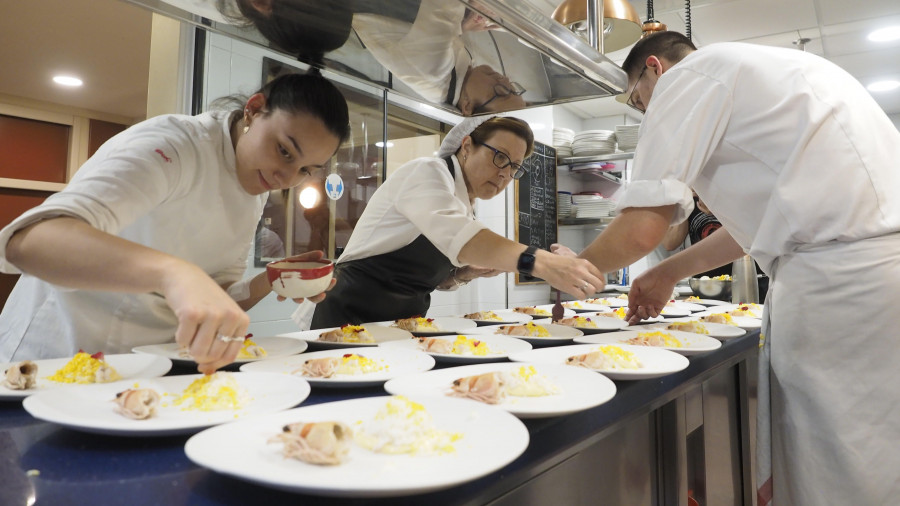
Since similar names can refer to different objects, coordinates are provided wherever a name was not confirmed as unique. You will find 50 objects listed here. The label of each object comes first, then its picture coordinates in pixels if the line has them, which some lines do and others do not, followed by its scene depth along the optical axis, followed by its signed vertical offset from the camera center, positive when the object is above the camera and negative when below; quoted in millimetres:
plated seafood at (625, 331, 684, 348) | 1502 -180
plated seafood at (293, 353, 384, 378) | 1045 -183
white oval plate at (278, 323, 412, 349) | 1549 -184
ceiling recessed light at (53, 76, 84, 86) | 5516 +2062
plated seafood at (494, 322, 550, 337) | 1721 -176
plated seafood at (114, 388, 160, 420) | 731 -181
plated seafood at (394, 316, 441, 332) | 1872 -171
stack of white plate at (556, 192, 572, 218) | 6020 +811
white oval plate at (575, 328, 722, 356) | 1412 -188
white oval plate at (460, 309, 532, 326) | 2119 -173
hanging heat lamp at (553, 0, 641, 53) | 2334 +1200
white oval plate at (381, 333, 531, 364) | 1270 -194
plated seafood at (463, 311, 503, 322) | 2213 -171
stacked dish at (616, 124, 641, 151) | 5449 +1474
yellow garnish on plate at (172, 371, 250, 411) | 801 -187
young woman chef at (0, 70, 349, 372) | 1188 +203
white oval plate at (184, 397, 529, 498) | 509 -200
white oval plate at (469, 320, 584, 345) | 1650 -188
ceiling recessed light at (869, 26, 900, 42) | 4379 +2066
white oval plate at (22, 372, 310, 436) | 672 -191
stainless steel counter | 561 -247
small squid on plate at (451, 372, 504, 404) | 865 -187
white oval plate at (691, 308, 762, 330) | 2029 -179
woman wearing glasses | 1991 +187
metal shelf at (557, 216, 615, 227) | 5913 +632
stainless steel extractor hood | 1298 +672
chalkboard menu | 5383 +807
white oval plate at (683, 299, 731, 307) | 3189 -151
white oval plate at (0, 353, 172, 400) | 919 -183
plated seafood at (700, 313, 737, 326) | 2096 -164
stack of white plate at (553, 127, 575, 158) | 5914 +1521
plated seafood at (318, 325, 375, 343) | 1497 -171
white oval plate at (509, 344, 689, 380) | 1063 -192
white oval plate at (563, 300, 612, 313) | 2785 -162
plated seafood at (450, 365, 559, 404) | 871 -189
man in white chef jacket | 1215 +143
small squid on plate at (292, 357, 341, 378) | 1039 -184
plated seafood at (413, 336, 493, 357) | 1331 -180
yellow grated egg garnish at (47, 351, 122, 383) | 949 -175
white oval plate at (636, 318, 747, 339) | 1755 -182
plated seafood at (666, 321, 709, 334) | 1812 -173
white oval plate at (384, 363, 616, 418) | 799 -198
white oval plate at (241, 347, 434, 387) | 1002 -194
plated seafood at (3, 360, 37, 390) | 856 -167
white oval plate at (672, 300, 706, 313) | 2809 -155
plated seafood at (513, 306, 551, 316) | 2454 -161
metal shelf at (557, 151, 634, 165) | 5423 +1283
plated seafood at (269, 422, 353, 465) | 590 -192
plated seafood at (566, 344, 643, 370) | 1151 -184
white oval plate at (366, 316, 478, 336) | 1833 -186
